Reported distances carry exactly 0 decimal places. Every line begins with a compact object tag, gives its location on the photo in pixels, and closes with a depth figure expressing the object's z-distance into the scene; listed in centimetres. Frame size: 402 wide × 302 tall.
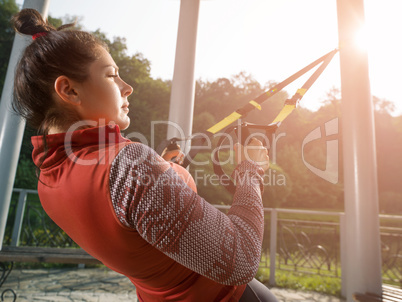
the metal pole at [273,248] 409
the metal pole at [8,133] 202
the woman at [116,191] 51
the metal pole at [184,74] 185
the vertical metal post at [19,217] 415
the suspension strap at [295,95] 111
